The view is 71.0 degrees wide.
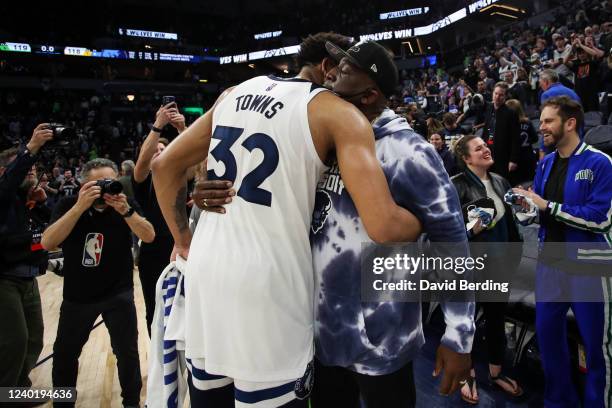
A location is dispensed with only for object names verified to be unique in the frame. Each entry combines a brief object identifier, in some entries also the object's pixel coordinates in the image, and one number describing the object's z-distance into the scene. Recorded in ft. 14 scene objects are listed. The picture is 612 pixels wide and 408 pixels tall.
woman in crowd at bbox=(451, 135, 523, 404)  9.68
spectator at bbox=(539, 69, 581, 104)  15.17
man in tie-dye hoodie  4.34
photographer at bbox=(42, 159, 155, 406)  8.50
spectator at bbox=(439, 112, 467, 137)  19.43
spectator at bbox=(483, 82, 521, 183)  15.67
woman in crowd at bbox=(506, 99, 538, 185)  16.06
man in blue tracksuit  7.87
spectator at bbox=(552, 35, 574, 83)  21.68
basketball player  4.07
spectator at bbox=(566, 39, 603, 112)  19.42
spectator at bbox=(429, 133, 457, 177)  14.88
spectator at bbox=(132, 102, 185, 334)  9.95
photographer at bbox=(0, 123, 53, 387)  9.17
